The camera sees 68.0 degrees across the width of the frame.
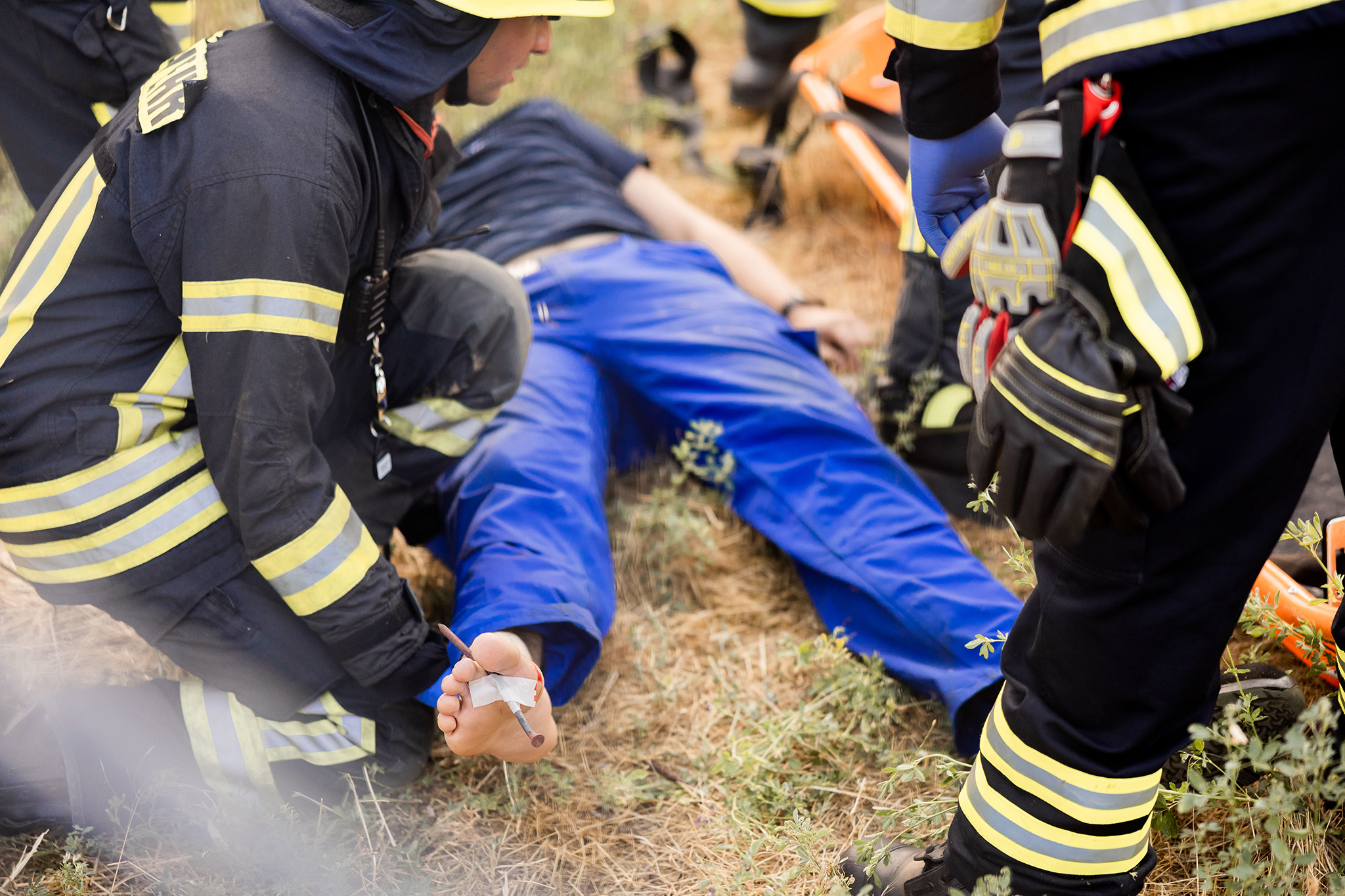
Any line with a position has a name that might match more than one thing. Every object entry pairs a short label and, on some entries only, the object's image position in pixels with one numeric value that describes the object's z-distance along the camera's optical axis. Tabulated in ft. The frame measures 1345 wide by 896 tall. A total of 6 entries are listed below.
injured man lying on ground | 6.75
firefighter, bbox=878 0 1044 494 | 8.46
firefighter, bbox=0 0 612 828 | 5.31
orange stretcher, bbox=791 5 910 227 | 10.93
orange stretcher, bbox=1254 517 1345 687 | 5.92
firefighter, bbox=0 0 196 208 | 7.16
